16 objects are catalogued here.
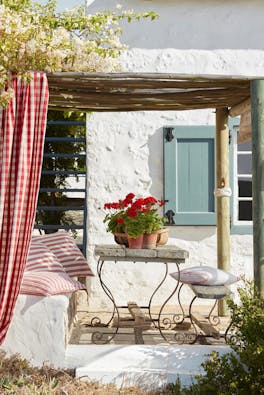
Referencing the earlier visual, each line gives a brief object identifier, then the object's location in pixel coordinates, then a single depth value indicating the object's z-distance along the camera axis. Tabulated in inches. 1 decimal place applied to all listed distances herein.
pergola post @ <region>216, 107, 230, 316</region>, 272.7
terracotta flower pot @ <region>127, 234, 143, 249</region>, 209.9
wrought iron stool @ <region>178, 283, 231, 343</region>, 206.2
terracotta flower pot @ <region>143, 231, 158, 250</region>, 211.5
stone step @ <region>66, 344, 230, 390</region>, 186.2
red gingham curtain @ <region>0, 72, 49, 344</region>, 175.3
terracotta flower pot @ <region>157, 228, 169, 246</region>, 215.5
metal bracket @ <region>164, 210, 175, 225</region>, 319.3
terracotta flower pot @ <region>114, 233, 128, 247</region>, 215.5
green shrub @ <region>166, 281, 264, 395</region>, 165.5
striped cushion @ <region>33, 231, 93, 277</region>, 236.1
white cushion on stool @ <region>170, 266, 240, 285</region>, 213.8
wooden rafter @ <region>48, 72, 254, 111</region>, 183.9
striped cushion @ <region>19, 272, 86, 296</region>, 187.3
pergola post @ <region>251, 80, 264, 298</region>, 182.2
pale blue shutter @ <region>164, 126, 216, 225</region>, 319.3
